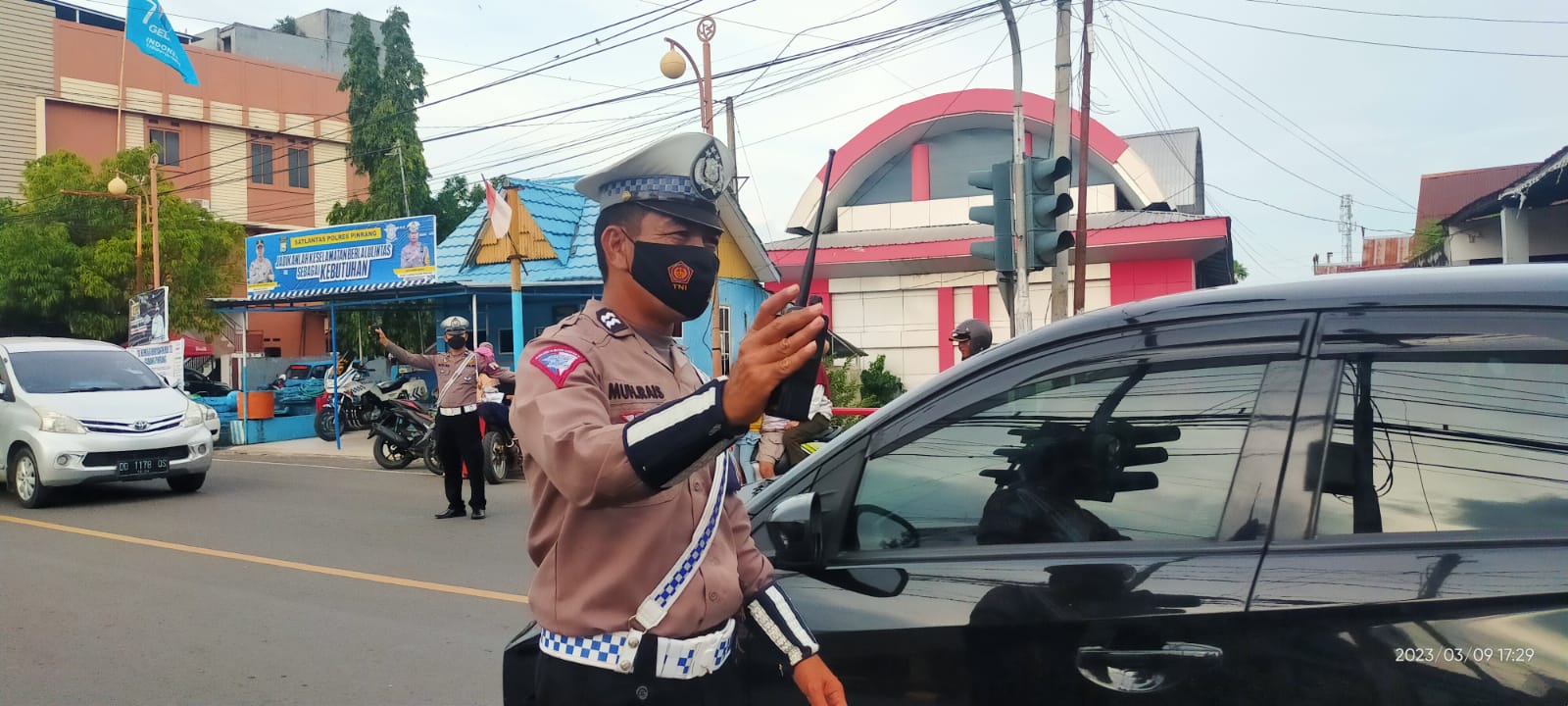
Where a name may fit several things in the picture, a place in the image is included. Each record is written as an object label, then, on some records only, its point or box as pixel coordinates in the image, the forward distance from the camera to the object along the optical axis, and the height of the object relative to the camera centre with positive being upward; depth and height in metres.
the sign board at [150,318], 16.88 +0.69
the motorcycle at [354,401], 16.06 -0.69
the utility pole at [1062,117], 13.13 +2.94
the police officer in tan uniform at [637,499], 1.65 -0.24
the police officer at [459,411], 8.91 -0.45
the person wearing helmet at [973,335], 7.59 +0.12
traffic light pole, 8.72 +1.22
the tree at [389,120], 31.34 +7.17
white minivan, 9.80 -0.60
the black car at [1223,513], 1.74 -0.32
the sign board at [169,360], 15.37 +0.00
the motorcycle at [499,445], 11.09 -0.99
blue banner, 14.89 +1.48
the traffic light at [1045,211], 8.52 +1.15
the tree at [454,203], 33.00 +4.91
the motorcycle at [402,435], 12.55 -0.96
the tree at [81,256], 26.03 +2.63
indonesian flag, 11.76 +1.60
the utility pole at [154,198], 21.67 +3.36
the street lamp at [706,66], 15.16 +4.21
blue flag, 22.11 +6.90
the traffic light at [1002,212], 8.48 +1.14
